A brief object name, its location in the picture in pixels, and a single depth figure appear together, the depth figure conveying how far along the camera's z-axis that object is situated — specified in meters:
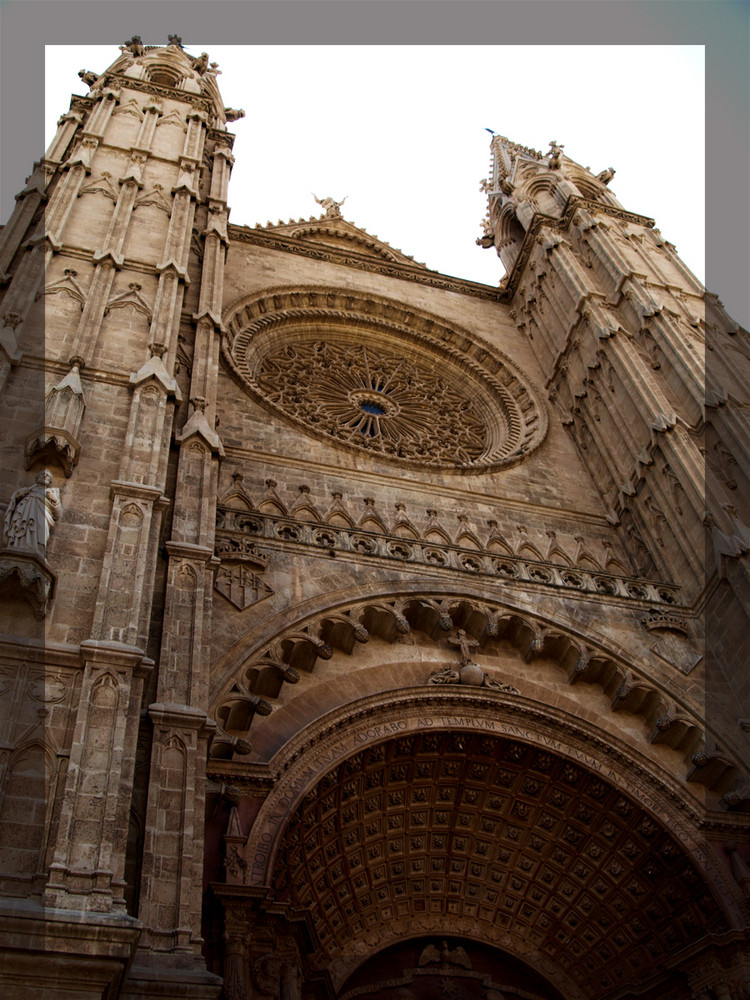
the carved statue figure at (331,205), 24.59
